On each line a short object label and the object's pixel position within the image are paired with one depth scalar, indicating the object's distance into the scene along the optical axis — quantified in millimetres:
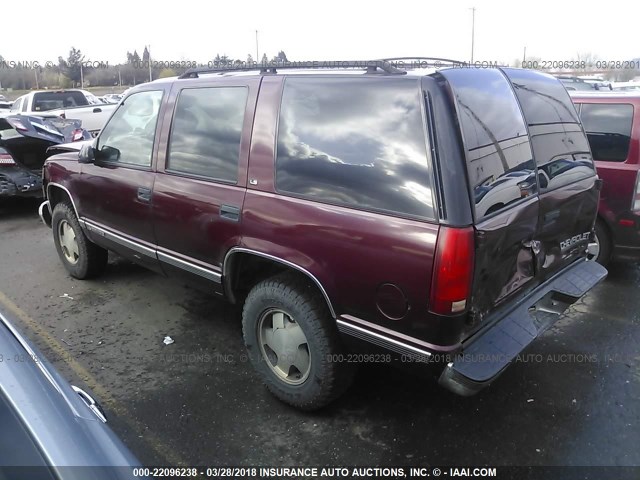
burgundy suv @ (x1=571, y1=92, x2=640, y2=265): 4629
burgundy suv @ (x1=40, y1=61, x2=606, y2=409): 2375
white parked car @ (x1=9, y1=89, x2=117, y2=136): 12477
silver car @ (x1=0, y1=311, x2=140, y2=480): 1283
